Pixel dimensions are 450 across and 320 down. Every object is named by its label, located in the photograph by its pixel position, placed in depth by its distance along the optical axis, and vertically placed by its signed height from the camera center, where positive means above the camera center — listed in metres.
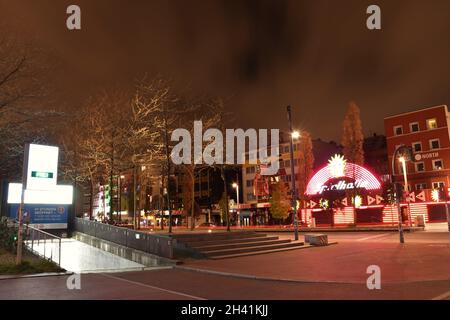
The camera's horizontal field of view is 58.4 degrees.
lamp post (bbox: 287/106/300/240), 25.22 +4.76
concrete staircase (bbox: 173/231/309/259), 17.92 -1.16
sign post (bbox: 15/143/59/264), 14.35 +1.98
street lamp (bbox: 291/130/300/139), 25.97 +5.48
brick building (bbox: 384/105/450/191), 50.12 +9.54
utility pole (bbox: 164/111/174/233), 24.02 +4.86
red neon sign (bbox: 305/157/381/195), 47.53 +5.00
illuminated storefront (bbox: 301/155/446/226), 47.91 +2.56
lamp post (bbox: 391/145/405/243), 21.81 +0.97
